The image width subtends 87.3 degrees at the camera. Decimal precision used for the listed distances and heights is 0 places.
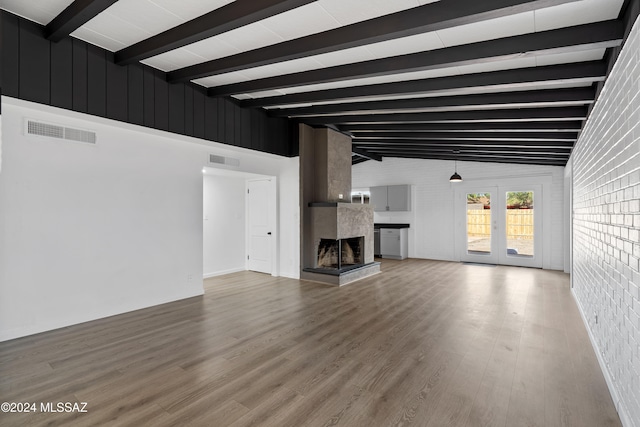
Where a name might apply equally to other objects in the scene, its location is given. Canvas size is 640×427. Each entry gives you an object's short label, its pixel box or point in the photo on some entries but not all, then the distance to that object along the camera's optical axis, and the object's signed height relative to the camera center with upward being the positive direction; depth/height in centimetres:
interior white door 715 -30
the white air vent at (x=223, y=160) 559 +90
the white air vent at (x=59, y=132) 366 +92
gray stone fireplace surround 641 +14
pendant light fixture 823 +84
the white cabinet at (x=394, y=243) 941 -87
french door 796 -31
